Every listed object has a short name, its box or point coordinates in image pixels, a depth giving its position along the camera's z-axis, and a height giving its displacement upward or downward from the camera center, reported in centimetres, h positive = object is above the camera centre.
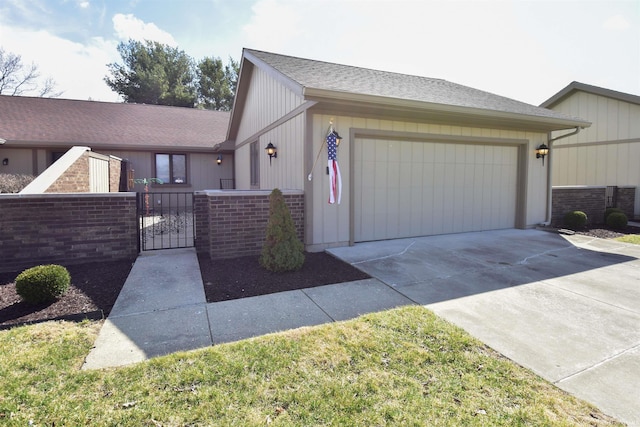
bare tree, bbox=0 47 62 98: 2548 +908
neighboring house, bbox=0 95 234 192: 1230 +219
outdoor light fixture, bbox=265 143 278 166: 827 +112
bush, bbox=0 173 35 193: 814 +34
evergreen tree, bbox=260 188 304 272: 515 -71
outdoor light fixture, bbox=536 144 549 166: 905 +121
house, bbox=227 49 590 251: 646 +108
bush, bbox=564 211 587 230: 944 -63
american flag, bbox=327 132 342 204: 604 +43
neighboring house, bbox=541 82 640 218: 1188 +205
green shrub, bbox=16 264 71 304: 379 -99
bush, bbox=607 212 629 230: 970 -67
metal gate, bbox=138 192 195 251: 694 -82
